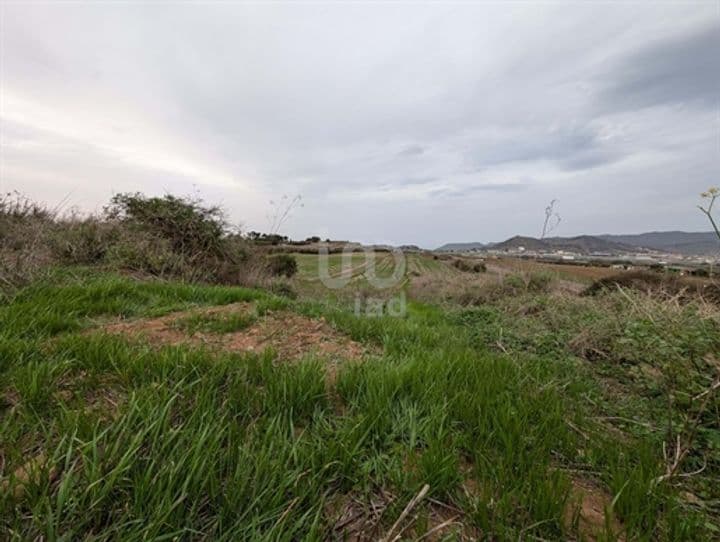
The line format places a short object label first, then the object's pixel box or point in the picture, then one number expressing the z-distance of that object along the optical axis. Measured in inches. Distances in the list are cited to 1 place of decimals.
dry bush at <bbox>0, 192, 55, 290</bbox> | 139.9
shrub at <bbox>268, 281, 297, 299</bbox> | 372.7
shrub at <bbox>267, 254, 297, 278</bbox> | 577.3
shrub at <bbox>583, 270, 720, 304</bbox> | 173.2
